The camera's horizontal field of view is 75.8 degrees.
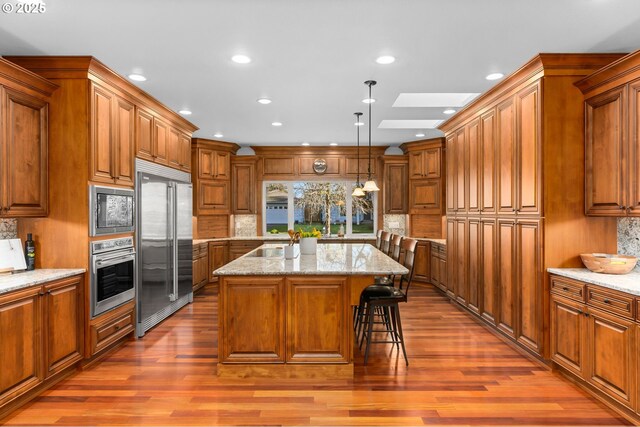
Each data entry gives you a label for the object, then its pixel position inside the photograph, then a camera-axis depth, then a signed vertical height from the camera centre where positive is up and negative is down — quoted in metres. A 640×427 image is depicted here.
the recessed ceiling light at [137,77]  3.87 +1.33
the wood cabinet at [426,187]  7.23 +0.52
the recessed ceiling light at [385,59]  3.40 +1.31
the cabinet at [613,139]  2.94 +0.58
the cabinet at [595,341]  2.57 -0.88
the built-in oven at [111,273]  3.52 -0.52
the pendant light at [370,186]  5.04 +0.36
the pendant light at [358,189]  5.42 +0.36
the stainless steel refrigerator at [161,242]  4.31 -0.30
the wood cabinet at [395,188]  7.75 +0.52
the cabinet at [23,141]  3.00 +0.59
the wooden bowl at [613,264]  3.06 -0.37
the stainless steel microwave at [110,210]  3.50 +0.06
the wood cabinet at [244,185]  7.75 +0.59
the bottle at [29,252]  3.36 -0.29
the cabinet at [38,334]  2.65 -0.84
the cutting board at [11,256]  3.14 -0.30
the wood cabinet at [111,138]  3.55 +0.73
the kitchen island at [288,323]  3.21 -0.84
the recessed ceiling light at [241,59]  3.40 +1.32
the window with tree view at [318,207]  8.12 +0.17
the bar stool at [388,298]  3.49 -0.71
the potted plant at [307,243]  4.15 -0.28
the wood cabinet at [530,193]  3.42 +0.20
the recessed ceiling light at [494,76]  3.85 +1.32
